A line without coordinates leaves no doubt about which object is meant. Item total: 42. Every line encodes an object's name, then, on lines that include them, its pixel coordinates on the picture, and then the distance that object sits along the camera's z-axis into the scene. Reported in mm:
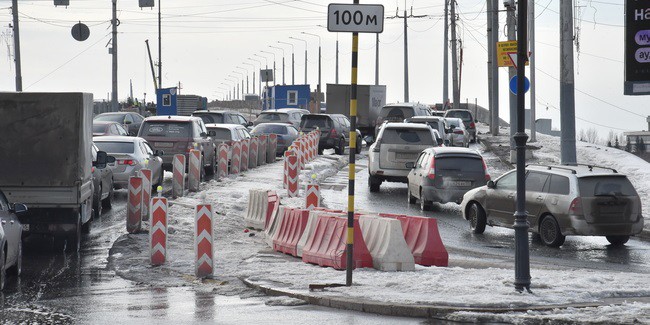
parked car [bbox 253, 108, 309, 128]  57094
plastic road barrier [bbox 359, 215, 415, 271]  16422
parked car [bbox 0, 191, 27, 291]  15219
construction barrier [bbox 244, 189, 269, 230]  23109
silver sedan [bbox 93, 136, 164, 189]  29609
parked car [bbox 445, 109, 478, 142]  64688
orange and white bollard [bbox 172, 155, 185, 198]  29969
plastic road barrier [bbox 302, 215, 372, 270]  16719
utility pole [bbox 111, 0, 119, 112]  54938
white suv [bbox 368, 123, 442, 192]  32938
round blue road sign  36381
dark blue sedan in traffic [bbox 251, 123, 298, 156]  49219
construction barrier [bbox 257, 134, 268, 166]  44344
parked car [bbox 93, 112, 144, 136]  49625
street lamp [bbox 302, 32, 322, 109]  106188
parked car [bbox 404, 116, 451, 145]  47712
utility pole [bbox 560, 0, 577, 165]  30406
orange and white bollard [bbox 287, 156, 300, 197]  30578
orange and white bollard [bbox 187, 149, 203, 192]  31625
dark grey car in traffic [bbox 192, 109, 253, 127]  50938
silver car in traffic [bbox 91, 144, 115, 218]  24719
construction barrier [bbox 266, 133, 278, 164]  46031
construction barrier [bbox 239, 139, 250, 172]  40156
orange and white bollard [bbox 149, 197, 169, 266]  18219
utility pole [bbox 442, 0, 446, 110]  74619
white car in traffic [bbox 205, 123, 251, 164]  41500
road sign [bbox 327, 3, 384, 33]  14211
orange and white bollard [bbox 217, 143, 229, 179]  36406
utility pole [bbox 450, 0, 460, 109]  77375
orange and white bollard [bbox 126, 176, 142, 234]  22281
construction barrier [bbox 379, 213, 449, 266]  17328
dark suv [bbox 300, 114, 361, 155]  52688
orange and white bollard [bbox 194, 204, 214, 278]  16750
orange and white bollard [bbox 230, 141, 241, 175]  38597
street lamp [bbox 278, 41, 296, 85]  126650
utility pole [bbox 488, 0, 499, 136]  46750
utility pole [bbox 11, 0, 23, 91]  44438
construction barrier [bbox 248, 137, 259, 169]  42312
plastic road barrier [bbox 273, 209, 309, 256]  18831
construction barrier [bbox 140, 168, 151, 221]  23469
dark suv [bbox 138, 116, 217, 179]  34938
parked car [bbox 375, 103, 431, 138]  54725
